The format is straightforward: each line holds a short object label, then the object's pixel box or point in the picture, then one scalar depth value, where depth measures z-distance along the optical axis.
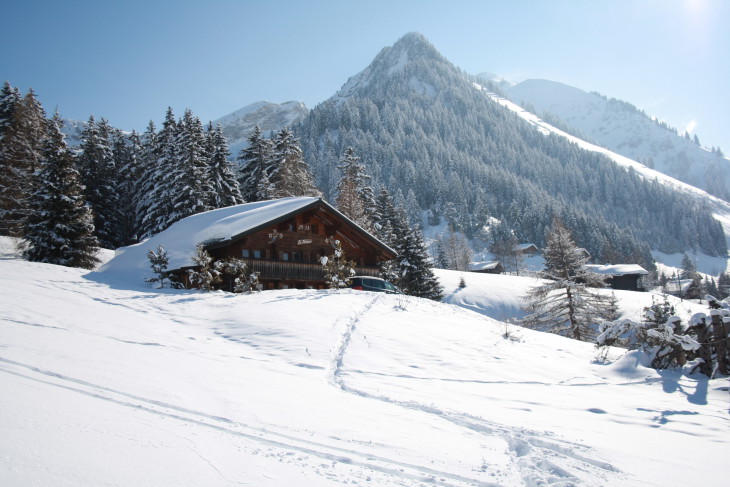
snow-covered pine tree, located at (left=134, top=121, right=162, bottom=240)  39.62
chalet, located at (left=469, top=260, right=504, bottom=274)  82.19
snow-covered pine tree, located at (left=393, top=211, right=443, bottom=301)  39.03
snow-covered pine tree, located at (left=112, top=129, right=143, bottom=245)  46.50
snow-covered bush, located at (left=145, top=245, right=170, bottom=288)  19.61
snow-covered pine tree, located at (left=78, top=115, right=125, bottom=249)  41.19
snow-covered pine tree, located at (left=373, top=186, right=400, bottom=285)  36.97
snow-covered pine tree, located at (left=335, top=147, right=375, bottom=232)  41.75
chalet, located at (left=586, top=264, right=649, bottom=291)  72.25
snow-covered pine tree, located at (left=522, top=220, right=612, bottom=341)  28.17
